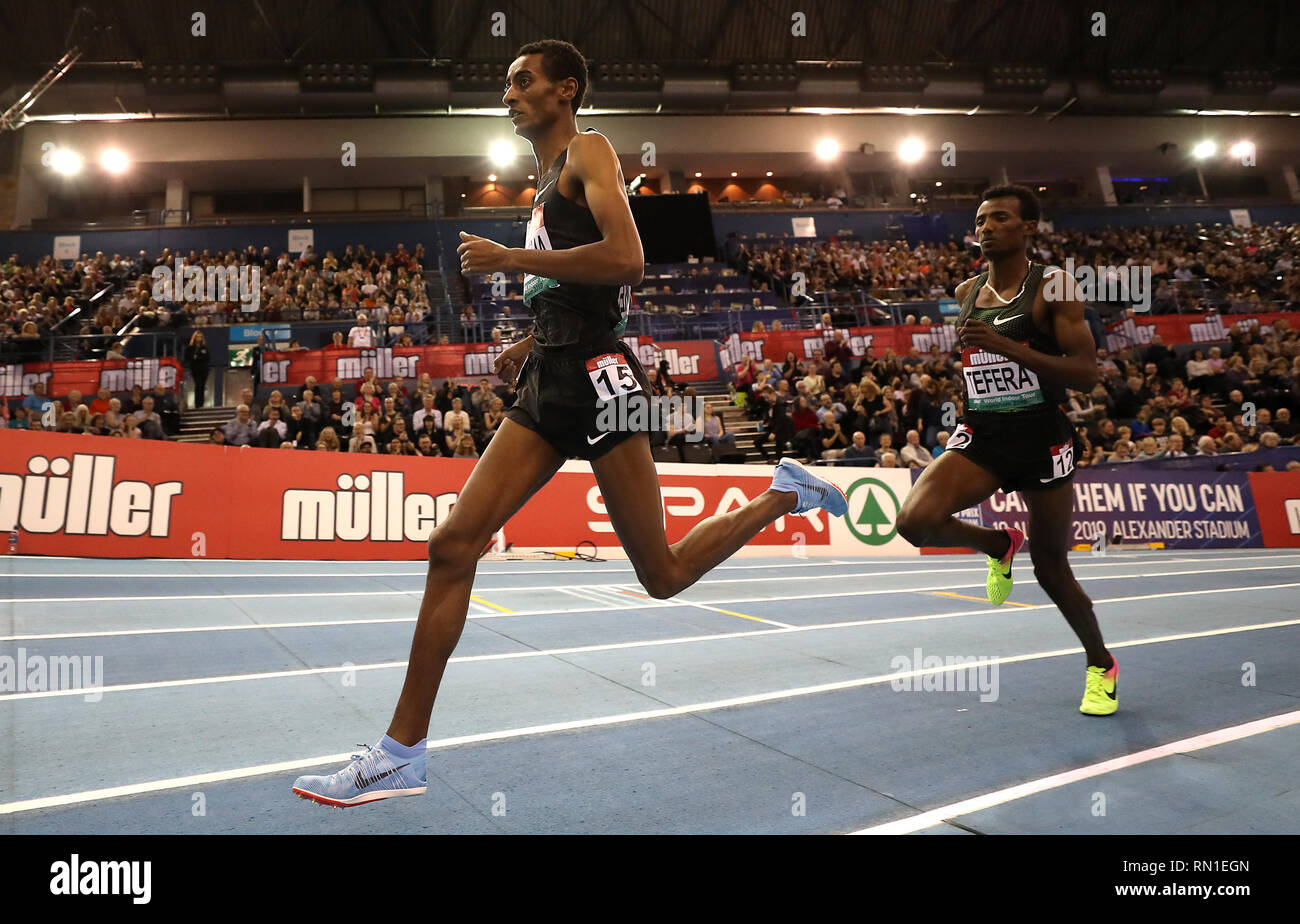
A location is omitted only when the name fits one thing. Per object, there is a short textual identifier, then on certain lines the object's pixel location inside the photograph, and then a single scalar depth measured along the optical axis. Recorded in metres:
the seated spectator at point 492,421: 13.34
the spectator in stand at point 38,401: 14.36
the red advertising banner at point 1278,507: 14.27
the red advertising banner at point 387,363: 17.56
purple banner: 13.80
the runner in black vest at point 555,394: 2.56
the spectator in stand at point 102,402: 13.70
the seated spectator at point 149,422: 12.81
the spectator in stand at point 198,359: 17.58
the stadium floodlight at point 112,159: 28.39
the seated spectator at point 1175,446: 14.26
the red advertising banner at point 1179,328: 22.14
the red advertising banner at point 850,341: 20.39
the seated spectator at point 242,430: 12.90
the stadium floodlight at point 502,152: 30.55
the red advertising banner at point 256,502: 9.52
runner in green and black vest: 3.74
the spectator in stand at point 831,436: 14.41
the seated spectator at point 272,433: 12.85
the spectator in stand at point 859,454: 13.79
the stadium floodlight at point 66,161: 28.27
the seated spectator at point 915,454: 13.56
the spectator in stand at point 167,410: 14.56
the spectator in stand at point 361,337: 18.86
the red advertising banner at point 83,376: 16.38
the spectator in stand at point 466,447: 12.59
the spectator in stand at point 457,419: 13.40
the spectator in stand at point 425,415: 13.55
